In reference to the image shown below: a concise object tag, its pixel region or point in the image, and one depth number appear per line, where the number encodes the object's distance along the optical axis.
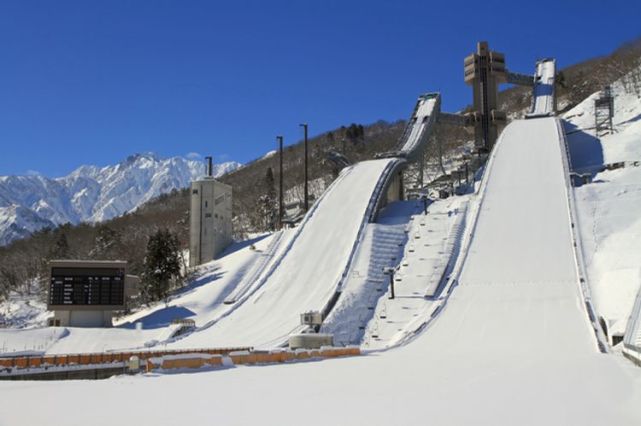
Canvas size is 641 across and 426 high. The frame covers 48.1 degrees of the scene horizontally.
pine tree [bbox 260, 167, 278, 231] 63.28
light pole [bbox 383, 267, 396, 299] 28.95
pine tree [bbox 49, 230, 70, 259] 63.19
